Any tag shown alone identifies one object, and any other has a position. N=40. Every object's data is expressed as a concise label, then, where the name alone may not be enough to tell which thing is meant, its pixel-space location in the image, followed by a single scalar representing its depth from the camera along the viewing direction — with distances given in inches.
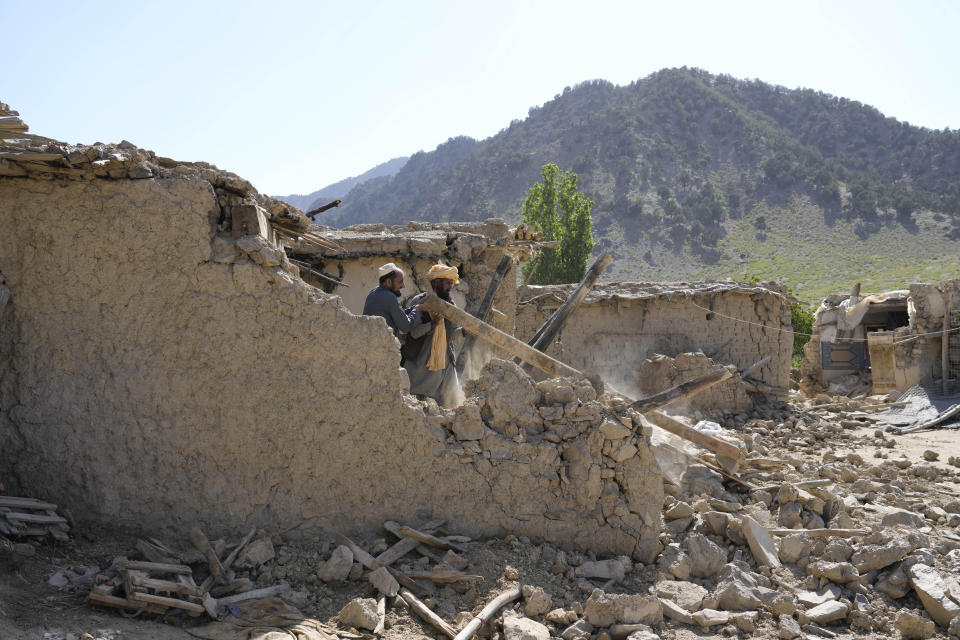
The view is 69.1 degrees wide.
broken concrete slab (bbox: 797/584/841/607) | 166.9
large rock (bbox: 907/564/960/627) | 157.5
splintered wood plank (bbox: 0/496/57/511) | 139.9
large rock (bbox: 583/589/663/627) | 145.7
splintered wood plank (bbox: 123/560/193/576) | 130.7
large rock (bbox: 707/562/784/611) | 160.7
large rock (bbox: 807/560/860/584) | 171.9
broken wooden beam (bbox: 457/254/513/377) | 237.1
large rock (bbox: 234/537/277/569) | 147.2
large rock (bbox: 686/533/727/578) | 177.9
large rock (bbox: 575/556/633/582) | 166.1
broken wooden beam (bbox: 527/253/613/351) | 240.7
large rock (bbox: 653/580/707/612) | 161.6
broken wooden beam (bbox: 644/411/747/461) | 208.2
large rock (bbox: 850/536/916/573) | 176.7
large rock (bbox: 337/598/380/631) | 133.9
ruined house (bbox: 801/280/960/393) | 511.2
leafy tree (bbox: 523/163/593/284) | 1018.7
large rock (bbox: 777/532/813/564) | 186.2
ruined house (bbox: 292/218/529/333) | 289.6
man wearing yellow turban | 214.1
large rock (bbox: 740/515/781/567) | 182.7
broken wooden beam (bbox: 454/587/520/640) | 136.3
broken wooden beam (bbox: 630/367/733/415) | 211.2
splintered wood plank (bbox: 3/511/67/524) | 137.3
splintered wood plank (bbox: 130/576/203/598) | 126.3
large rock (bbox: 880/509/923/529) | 210.7
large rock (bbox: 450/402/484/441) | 173.8
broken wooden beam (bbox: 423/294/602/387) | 213.0
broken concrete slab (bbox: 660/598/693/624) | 155.1
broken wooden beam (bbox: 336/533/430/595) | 150.5
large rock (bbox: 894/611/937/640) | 153.6
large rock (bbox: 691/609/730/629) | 152.4
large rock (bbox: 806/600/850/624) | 159.3
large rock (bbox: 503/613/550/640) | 137.8
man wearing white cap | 201.3
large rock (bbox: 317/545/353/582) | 148.0
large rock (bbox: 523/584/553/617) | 148.3
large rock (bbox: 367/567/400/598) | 145.6
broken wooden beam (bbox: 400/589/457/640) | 138.7
